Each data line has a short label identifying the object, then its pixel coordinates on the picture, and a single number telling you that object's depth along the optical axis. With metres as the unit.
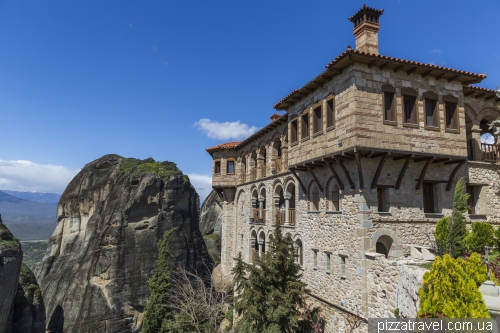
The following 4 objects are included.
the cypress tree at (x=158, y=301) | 21.48
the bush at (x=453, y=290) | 6.87
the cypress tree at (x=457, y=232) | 11.30
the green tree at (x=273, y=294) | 11.73
